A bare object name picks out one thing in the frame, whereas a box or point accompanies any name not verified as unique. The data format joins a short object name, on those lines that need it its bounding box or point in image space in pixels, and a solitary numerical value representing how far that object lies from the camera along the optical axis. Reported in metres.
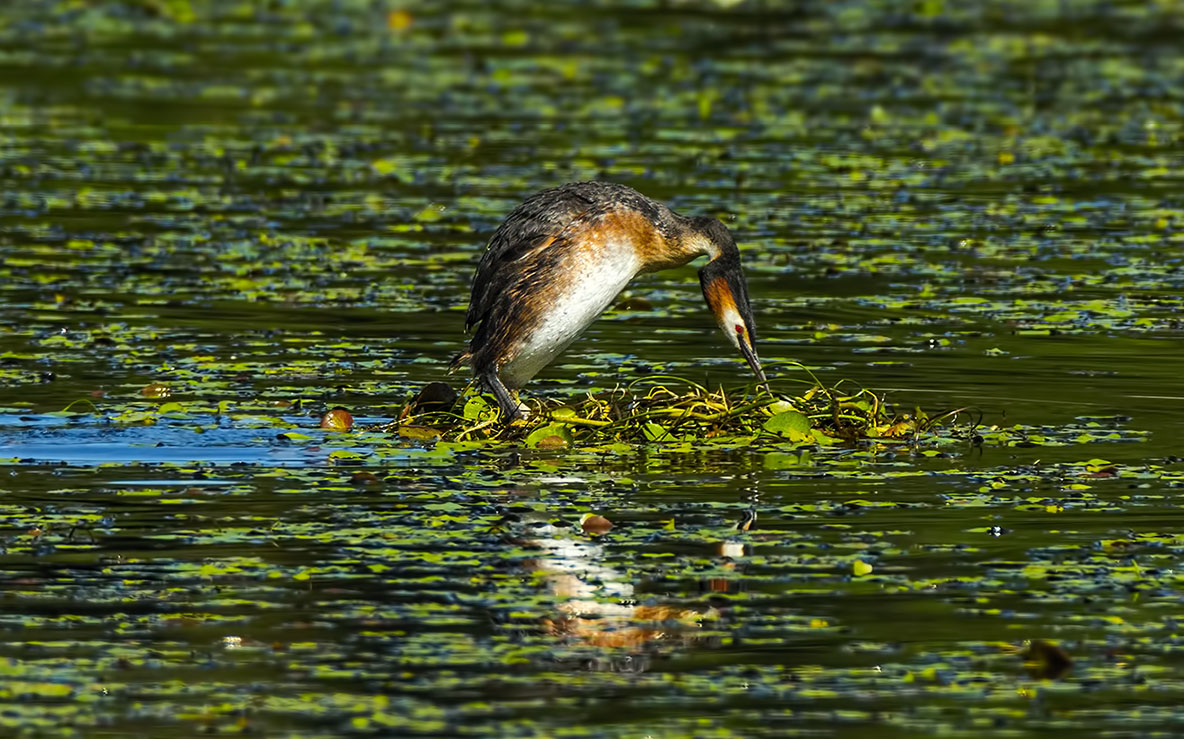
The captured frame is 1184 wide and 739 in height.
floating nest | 21.86
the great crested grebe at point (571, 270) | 21.67
